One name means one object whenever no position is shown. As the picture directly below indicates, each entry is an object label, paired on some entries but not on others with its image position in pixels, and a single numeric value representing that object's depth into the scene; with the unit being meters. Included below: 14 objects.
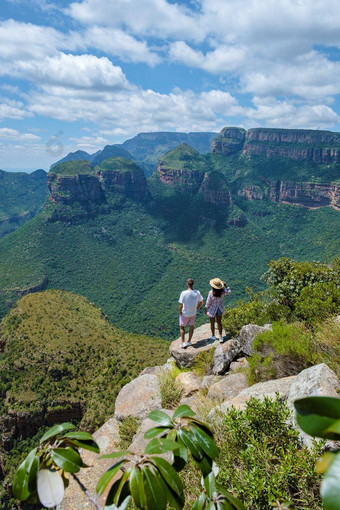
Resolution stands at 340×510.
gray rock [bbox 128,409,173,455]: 5.61
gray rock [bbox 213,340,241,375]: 9.07
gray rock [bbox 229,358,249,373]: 8.50
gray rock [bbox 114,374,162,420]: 8.64
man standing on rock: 9.96
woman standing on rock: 9.91
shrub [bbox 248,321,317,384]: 6.20
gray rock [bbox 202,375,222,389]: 8.42
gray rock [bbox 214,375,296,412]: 5.14
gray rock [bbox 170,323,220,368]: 10.48
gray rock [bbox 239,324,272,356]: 8.48
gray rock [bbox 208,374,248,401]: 6.92
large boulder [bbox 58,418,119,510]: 6.07
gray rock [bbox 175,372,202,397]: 8.43
